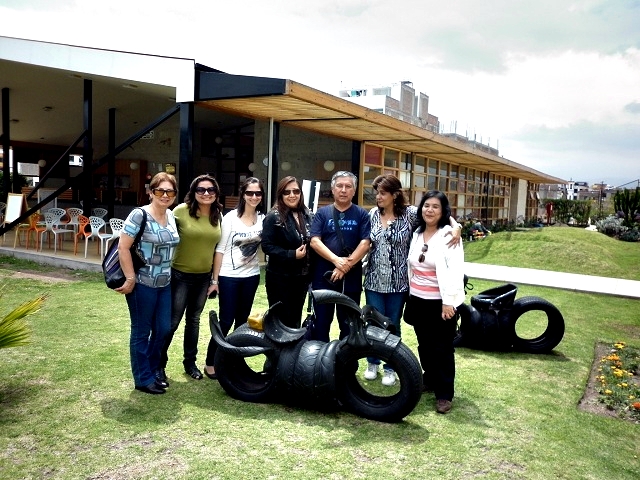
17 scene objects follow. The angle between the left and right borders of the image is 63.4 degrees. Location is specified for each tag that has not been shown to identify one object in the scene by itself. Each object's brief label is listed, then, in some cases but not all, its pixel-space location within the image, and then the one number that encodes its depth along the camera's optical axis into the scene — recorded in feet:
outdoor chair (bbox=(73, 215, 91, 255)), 29.45
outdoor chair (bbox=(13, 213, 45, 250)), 31.71
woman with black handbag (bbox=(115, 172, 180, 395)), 10.66
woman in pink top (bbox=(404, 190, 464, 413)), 10.85
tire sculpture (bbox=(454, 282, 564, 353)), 15.64
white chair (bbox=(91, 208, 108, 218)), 36.75
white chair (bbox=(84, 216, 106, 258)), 27.94
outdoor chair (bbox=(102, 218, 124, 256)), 27.84
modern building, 26.35
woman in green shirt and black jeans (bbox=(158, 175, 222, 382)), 11.66
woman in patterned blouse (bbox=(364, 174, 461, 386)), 11.85
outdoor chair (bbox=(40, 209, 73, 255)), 30.06
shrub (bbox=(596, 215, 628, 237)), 69.40
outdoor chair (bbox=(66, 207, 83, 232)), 30.81
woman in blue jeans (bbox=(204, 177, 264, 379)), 12.01
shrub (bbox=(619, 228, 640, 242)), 65.02
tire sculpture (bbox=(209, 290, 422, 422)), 10.28
